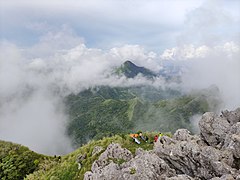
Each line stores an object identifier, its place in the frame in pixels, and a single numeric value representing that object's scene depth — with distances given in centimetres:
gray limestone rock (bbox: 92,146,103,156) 2652
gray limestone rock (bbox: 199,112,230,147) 1874
